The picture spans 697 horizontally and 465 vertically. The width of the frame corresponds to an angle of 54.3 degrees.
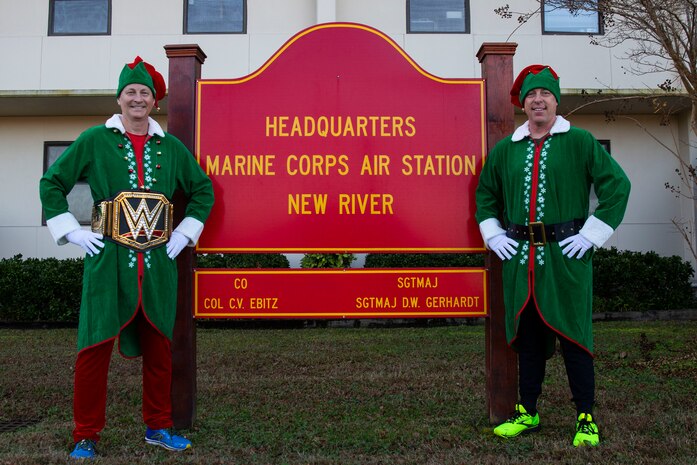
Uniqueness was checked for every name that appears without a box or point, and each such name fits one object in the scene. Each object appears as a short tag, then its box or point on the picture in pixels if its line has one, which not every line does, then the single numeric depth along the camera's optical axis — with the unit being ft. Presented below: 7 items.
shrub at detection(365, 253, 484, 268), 36.06
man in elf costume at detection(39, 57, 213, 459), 12.79
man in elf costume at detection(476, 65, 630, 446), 13.14
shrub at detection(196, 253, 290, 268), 35.81
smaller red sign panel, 15.20
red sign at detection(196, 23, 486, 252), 15.43
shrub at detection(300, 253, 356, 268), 36.01
